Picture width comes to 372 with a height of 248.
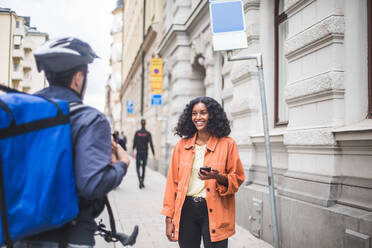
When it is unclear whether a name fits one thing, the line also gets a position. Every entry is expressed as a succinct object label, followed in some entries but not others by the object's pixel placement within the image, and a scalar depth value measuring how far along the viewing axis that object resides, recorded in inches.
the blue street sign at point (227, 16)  185.9
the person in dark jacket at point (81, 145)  73.9
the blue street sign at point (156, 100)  601.0
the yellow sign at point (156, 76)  630.5
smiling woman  127.6
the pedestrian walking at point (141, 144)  498.3
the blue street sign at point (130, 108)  1088.6
